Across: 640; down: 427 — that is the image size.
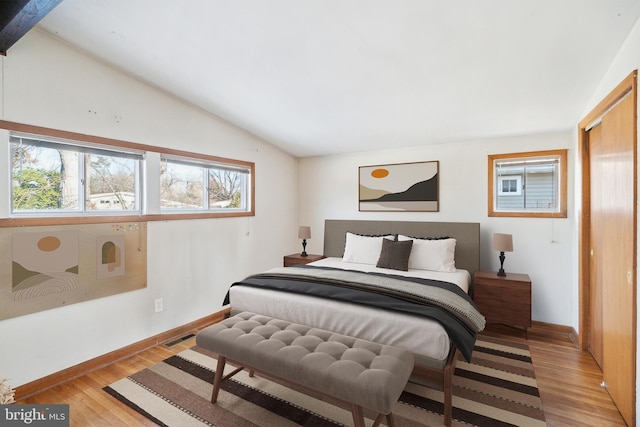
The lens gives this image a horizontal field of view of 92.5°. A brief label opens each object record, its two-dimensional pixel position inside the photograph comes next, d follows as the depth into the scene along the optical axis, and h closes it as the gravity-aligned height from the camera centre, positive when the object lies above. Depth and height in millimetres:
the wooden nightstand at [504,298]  3102 -876
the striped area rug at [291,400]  1960 -1317
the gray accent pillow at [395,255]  3455 -471
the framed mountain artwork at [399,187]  4062 +368
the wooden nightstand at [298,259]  4361 -657
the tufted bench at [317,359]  1527 -825
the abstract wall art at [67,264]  2225 -416
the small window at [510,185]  3637 +341
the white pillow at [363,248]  3812 -444
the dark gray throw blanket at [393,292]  2082 -633
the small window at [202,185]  3326 +343
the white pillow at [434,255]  3454 -474
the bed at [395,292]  2016 -647
